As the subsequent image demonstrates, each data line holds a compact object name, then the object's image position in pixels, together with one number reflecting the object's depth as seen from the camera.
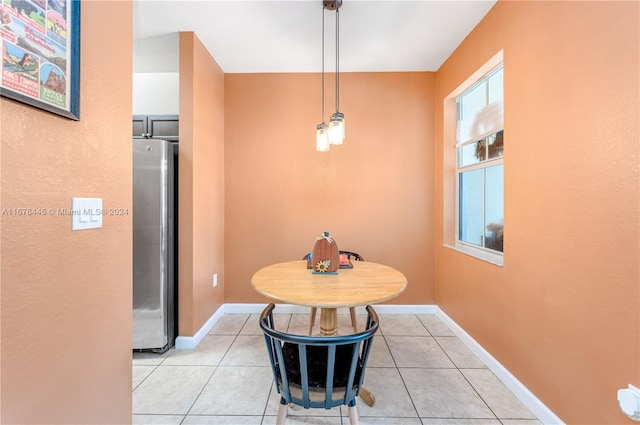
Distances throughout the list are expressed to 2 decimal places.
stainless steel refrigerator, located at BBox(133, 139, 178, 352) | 2.16
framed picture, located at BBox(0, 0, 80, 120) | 0.72
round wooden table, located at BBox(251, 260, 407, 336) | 1.39
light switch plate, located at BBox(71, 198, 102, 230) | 0.93
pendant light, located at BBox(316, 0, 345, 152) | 1.88
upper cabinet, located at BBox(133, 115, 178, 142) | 2.59
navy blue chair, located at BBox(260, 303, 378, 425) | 1.06
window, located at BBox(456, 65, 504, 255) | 2.13
